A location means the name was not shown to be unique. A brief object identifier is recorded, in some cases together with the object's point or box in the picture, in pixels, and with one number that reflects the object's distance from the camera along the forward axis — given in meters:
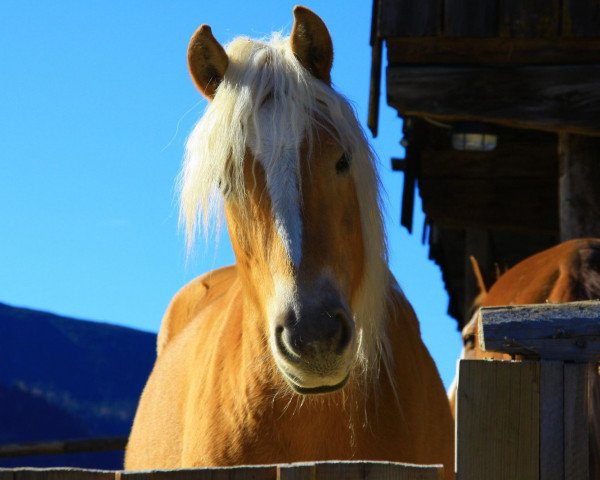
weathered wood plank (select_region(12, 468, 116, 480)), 3.42
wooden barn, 13.98
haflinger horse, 5.42
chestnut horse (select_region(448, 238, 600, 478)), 9.39
